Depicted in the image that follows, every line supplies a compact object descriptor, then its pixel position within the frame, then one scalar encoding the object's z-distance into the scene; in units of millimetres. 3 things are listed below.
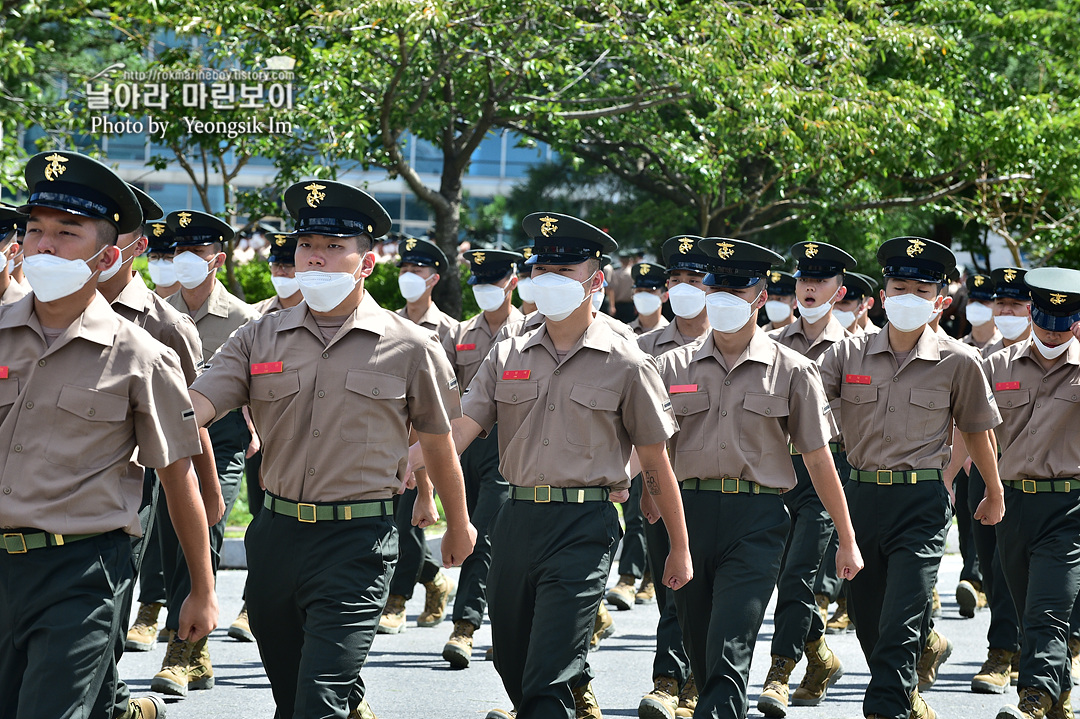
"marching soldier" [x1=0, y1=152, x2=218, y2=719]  7875
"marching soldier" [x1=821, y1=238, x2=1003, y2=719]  12680
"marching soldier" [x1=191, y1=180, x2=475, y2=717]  9484
